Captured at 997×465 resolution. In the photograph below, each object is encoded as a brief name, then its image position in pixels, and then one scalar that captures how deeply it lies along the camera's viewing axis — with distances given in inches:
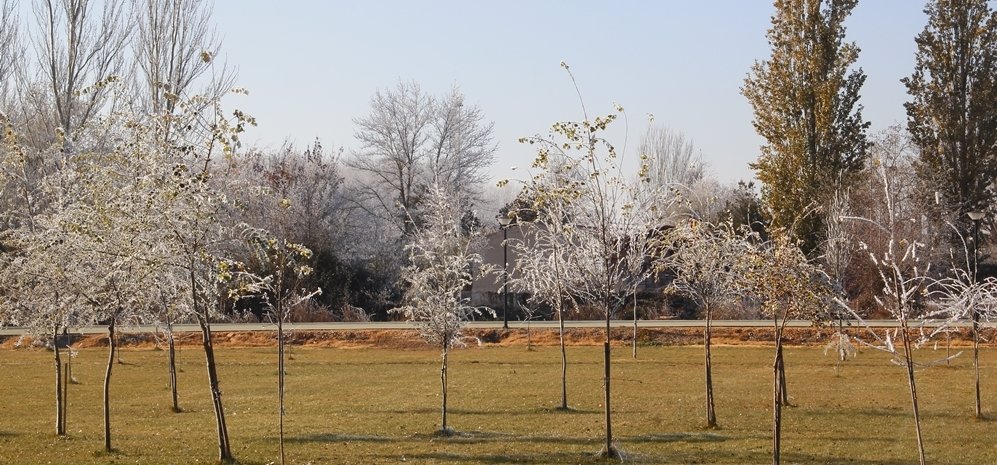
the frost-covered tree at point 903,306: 450.9
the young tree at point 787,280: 577.6
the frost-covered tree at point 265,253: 561.3
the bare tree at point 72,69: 1812.3
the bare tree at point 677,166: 3531.0
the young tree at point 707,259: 718.5
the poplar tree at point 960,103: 1835.6
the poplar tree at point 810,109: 1830.7
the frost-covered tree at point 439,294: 788.0
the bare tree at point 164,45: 1924.2
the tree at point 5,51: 1830.7
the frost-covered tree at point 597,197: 617.3
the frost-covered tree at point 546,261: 659.4
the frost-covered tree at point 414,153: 2586.1
